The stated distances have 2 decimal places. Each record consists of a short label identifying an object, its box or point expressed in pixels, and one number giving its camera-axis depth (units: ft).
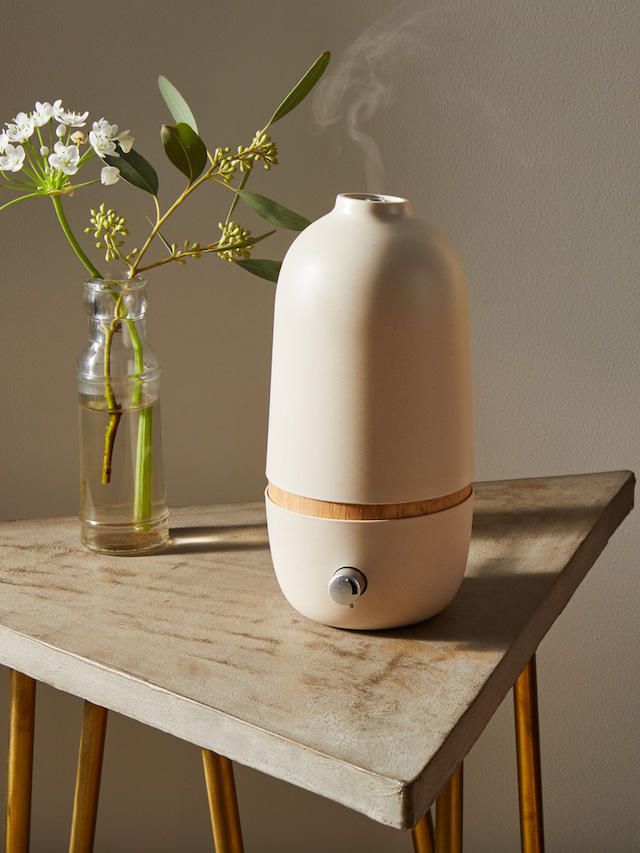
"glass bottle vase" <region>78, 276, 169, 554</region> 2.43
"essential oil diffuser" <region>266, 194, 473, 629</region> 1.86
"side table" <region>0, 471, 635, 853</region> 1.68
